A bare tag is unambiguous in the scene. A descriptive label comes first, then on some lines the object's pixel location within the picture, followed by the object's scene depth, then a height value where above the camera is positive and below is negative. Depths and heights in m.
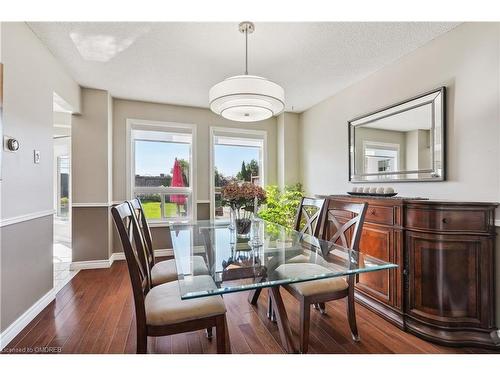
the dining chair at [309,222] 2.20 -0.35
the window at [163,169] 4.20 +0.29
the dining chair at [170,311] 1.34 -0.68
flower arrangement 2.26 -0.11
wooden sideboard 1.85 -0.66
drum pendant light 1.92 +0.70
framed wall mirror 2.33 +0.48
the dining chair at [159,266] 1.63 -0.66
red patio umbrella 4.38 +0.11
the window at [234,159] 4.54 +0.51
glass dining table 1.33 -0.50
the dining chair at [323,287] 1.67 -0.71
